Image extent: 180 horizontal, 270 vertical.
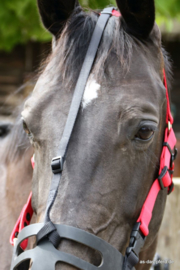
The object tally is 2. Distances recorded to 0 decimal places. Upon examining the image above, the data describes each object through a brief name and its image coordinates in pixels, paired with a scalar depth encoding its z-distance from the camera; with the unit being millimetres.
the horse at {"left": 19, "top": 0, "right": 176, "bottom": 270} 1369
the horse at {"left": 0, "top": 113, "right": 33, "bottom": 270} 1601
